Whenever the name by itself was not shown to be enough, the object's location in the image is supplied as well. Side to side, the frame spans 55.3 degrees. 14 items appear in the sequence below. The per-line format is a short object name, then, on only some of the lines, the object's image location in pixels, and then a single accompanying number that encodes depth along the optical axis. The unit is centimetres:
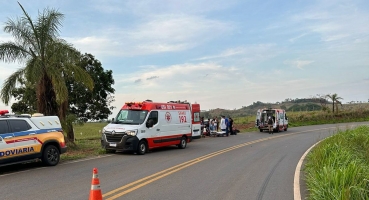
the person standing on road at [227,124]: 2934
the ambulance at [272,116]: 3327
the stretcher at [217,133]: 2917
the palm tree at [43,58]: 1540
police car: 1053
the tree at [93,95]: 2802
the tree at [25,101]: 2409
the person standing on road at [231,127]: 3078
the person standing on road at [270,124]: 3272
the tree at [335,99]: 5641
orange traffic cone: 583
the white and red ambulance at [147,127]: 1521
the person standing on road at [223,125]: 2933
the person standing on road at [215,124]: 2997
